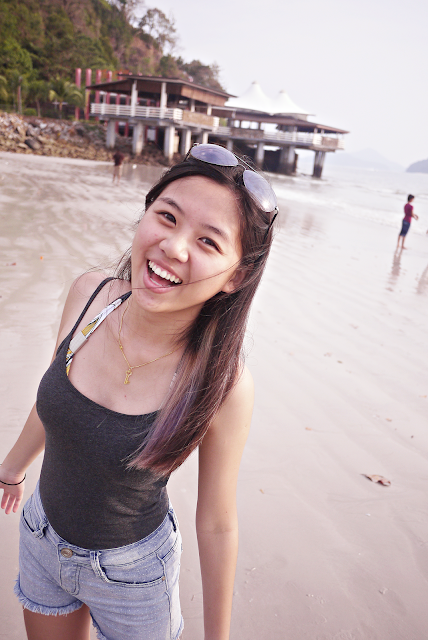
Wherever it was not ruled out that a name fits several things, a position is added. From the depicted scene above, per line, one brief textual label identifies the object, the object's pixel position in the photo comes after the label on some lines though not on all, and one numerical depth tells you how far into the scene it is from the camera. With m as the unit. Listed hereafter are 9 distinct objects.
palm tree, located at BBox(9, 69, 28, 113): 31.49
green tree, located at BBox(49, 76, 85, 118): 34.72
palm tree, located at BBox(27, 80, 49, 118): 33.56
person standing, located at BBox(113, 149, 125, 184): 17.99
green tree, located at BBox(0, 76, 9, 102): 30.86
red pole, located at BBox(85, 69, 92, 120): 36.91
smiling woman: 1.28
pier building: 32.25
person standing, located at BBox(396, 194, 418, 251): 12.89
